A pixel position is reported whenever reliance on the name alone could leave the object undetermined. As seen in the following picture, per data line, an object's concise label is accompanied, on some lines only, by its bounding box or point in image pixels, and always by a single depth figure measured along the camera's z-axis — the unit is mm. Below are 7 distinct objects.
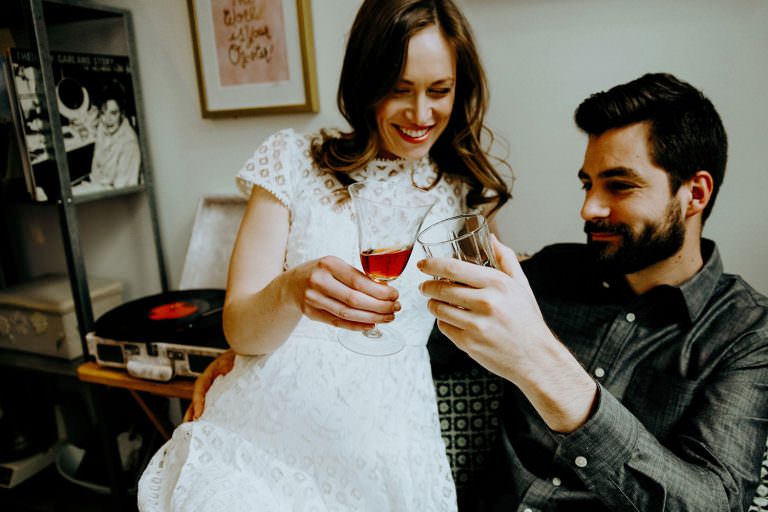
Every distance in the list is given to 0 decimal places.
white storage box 1867
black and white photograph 1548
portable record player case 1542
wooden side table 1545
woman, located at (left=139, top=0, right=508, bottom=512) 960
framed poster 1683
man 822
